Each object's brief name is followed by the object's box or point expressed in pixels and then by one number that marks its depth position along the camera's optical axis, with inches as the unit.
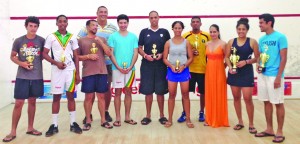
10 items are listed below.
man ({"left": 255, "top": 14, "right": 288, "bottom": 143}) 112.7
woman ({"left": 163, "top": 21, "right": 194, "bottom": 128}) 135.4
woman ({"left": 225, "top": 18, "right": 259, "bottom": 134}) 125.5
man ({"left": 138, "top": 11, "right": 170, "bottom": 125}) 140.3
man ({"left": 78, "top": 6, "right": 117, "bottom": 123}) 142.6
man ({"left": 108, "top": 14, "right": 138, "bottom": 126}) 138.7
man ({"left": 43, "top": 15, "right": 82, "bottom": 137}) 124.5
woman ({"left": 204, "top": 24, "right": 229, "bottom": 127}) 135.7
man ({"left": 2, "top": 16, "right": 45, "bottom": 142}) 120.3
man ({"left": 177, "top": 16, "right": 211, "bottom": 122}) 142.0
